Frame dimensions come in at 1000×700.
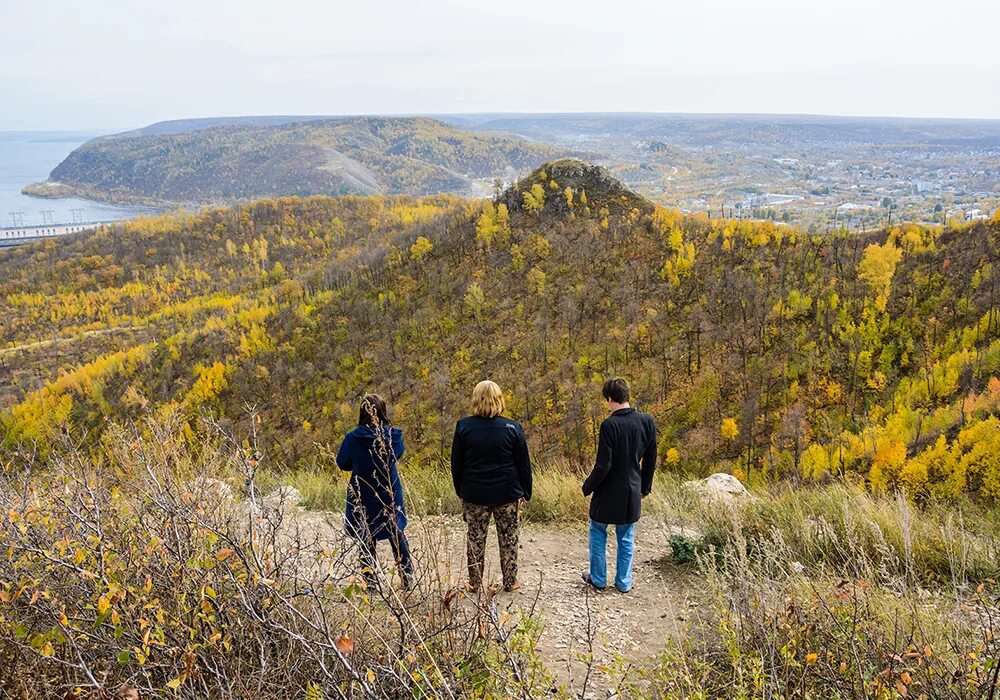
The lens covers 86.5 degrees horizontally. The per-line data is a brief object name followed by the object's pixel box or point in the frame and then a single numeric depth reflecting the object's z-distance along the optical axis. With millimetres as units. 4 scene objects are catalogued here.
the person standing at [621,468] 3969
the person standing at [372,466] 3816
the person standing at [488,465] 3846
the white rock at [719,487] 6148
